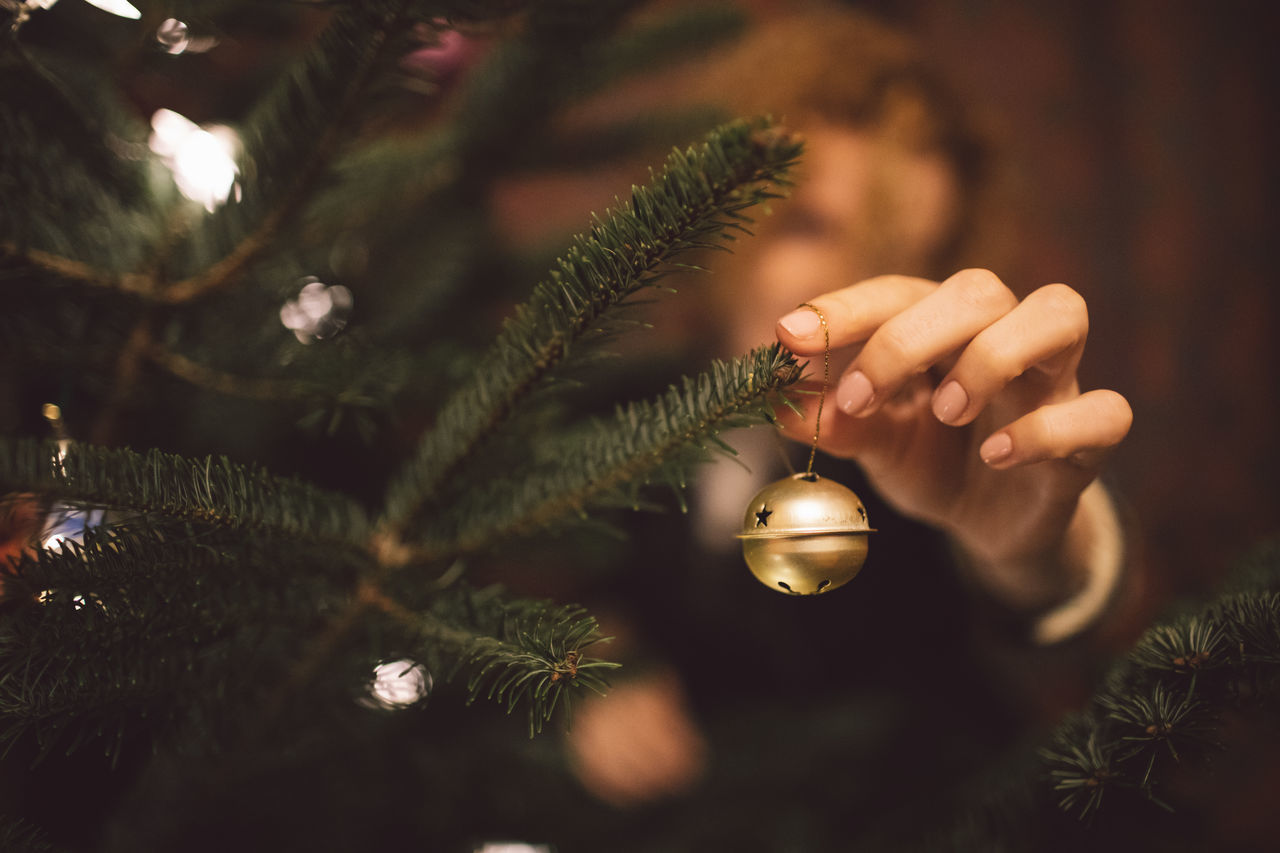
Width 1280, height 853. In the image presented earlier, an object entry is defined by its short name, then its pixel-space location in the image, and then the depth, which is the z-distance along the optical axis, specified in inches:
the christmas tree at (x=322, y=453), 10.0
